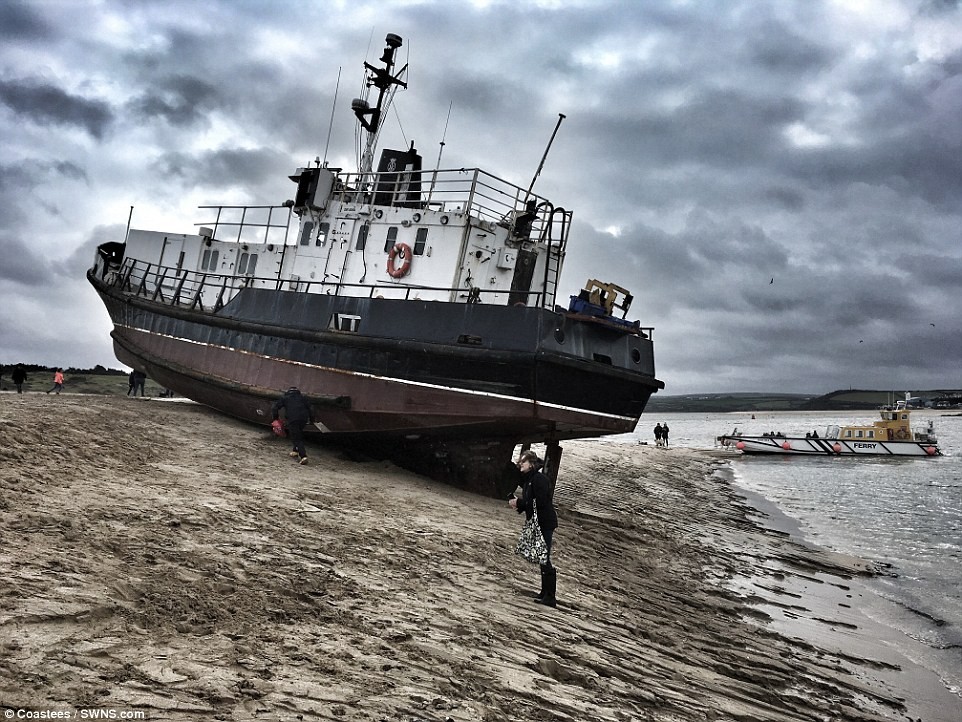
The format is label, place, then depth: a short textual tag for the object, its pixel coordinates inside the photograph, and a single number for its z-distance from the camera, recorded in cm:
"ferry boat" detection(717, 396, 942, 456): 3734
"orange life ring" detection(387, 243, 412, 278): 1246
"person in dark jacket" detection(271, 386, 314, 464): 1097
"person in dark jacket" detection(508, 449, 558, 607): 575
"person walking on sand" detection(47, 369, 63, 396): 2545
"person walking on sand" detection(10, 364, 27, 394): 2375
